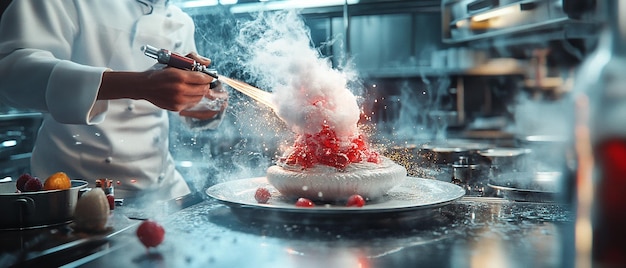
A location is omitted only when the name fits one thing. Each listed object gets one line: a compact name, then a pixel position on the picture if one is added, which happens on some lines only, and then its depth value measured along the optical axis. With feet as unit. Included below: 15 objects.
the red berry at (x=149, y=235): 3.85
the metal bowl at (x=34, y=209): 4.43
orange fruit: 4.65
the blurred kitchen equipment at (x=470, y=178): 6.28
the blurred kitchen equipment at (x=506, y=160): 8.38
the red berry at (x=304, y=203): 4.70
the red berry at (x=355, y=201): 4.72
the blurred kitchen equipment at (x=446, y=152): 7.80
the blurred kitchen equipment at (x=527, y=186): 5.42
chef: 5.78
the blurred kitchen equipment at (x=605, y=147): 2.80
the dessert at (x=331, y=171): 5.08
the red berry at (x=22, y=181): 4.89
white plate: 4.43
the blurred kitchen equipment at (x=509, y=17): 9.98
